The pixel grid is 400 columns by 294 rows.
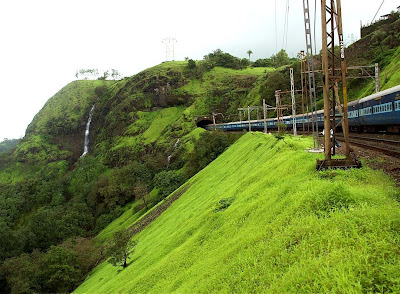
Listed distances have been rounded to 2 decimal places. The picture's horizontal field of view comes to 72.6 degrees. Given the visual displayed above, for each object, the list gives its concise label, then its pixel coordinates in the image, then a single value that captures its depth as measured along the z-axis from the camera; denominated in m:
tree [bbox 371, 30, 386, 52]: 49.66
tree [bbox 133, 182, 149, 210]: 45.69
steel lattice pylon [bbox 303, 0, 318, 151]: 11.72
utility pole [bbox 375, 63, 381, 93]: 28.31
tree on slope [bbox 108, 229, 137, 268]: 21.56
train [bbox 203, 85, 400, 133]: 18.71
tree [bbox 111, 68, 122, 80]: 159.88
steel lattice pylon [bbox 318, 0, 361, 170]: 9.45
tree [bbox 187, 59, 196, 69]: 97.19
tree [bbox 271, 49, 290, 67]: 100.20
